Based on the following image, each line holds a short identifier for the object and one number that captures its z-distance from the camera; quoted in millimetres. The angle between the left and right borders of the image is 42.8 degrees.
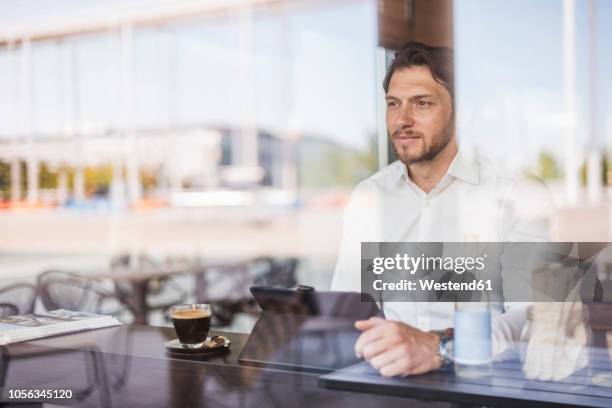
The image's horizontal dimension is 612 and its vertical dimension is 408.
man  2688
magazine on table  2354
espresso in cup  2174
